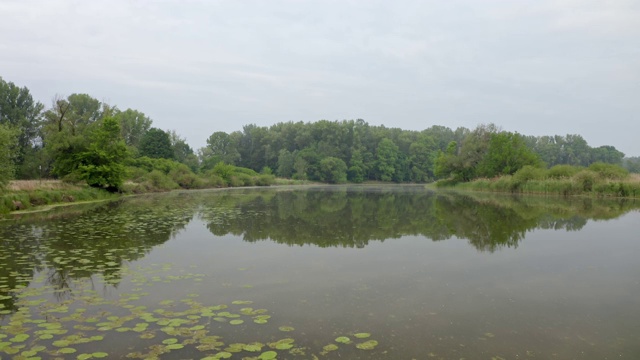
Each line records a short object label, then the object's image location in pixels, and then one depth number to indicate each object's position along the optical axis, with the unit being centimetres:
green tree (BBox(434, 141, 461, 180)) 5534
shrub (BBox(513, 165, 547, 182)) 3781
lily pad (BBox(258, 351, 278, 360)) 456
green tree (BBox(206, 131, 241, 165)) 9862
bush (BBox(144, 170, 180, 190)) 4456
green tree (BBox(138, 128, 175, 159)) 6338
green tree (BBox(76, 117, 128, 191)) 3084
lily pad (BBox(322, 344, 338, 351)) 482
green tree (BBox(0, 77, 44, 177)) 4931
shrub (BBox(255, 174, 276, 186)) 7266
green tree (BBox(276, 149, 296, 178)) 9300
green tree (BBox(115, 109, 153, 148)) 7275
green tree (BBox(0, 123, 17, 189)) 1888
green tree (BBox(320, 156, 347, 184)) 9250
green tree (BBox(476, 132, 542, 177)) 4578
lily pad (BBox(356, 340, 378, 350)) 486
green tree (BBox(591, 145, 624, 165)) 12144
